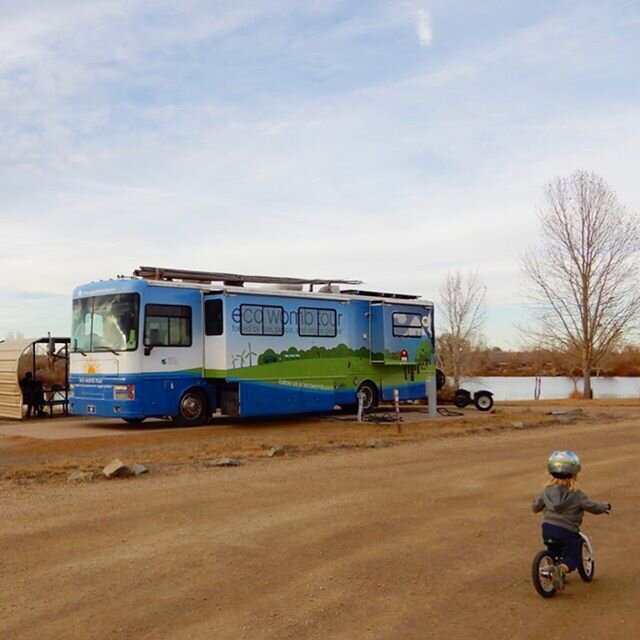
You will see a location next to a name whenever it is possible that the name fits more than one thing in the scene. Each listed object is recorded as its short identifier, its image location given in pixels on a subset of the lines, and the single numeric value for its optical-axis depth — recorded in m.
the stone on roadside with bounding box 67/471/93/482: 11.55
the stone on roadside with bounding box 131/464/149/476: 12.06
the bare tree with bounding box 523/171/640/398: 40.50
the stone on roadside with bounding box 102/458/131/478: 11.70
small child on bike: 6.20
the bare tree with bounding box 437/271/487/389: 61.25
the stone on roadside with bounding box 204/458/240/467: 13.02
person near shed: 22.03
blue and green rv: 17.83
